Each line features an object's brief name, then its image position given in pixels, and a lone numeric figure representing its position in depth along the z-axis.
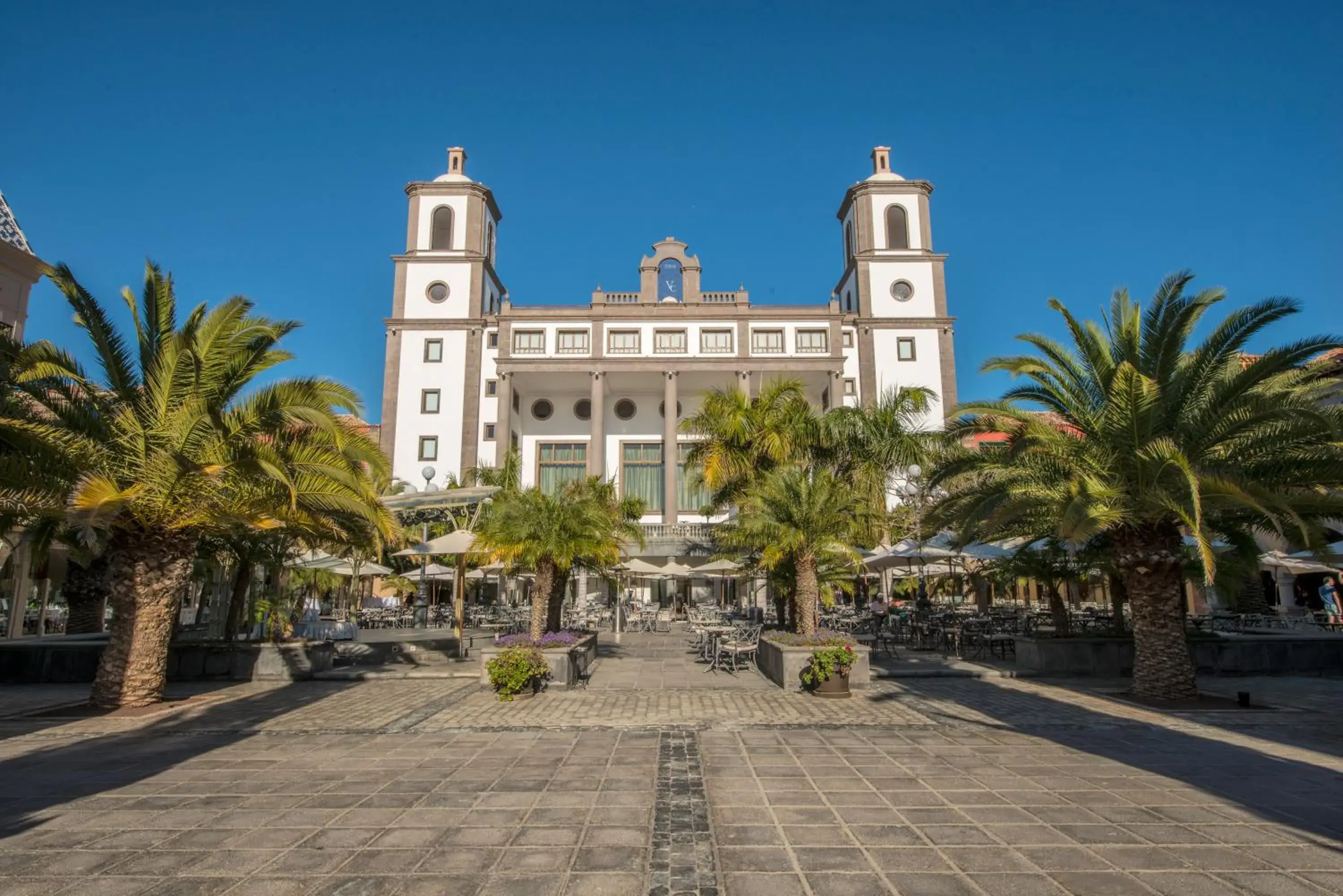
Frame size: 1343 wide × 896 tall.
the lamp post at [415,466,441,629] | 24.02
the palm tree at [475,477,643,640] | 12.77
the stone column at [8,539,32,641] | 16.72
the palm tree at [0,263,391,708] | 9.20
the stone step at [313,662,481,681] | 12.62
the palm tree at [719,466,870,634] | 12.34
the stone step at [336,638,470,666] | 15.23
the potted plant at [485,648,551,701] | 10.28
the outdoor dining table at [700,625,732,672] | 14.28
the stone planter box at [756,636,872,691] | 11.26
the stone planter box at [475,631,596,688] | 11.41
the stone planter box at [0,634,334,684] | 12.08
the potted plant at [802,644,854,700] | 10.57
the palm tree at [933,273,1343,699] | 9.12
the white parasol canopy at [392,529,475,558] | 15.80
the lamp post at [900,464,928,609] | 16.52
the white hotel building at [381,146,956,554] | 38.59
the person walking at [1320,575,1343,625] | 18.33
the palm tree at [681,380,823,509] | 15.96
